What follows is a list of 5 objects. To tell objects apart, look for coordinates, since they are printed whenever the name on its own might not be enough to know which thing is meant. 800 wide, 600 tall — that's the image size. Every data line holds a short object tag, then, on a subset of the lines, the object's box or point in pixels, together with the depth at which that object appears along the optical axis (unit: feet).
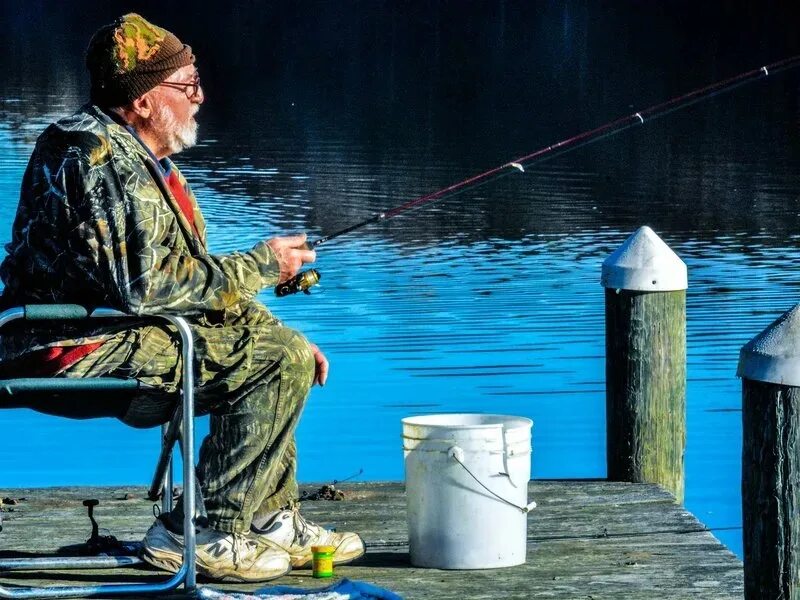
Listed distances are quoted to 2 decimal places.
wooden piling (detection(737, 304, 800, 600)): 26.76
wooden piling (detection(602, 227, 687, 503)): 40.86
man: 29.35
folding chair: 28.76
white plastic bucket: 32.76
